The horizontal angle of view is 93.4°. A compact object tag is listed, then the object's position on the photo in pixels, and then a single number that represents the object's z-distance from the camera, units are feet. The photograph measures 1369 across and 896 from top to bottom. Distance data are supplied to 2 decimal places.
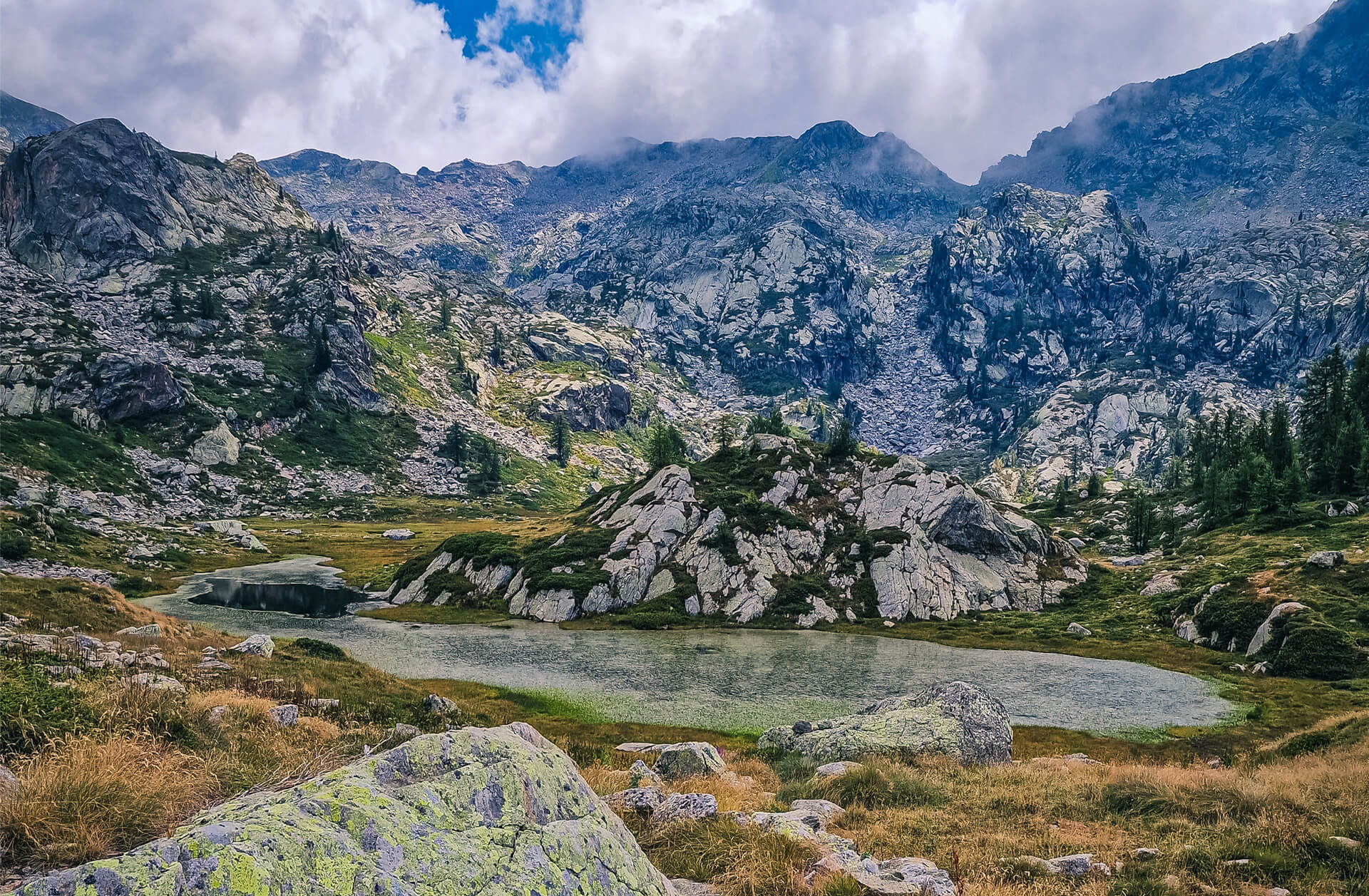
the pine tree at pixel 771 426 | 532.32
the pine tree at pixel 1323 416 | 353.72
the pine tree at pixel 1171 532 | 362.33
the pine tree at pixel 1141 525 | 390.21
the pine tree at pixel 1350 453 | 334.44
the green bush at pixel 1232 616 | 211.61
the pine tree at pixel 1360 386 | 386.11
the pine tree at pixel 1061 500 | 590.14
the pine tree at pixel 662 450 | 456.04
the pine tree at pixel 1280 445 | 385.70
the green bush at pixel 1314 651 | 177.17
